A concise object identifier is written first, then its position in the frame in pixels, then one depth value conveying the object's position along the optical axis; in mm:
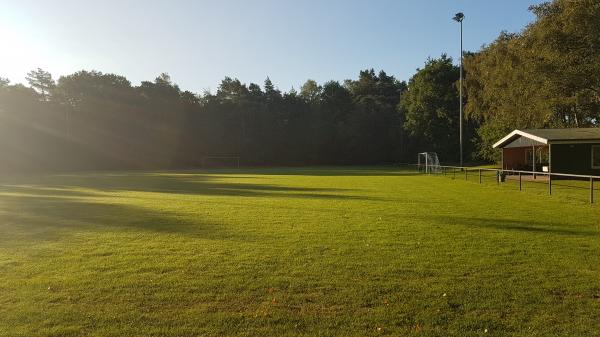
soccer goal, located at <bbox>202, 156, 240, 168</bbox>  74375
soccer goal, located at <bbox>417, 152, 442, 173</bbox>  42206
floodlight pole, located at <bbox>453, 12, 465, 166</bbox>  44625
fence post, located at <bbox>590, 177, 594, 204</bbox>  14725
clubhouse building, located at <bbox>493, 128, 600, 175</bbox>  26297
